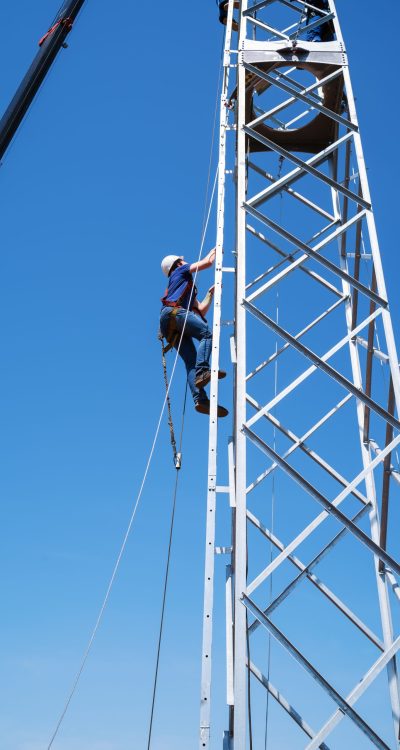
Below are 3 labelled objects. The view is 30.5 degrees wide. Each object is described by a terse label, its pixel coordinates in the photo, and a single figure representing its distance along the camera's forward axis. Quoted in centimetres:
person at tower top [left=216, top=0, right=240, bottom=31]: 1026
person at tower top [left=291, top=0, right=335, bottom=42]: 910
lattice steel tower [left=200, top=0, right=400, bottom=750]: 544
